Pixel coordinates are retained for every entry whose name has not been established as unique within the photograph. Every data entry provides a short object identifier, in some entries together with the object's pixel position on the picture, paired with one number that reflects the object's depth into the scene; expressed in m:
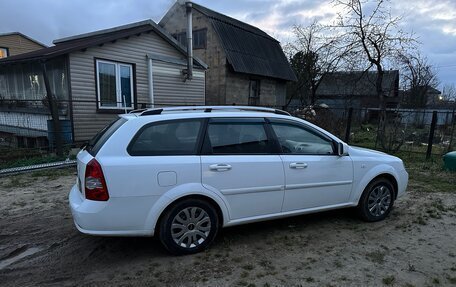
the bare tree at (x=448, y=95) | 41.38
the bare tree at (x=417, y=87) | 28.12
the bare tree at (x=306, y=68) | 27.92
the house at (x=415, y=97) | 28.58
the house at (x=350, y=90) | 24.87
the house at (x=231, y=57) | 19.22
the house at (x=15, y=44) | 23.45
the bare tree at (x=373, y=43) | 16.77
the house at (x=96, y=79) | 10.08
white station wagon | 3.15
